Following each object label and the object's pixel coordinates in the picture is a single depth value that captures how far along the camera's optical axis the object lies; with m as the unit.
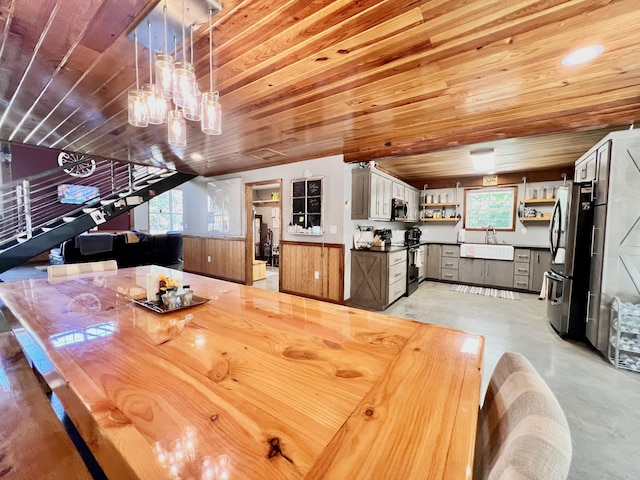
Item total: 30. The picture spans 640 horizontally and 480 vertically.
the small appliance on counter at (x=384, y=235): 4.56
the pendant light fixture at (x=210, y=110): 1.65
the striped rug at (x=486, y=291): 4.90
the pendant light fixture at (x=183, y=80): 1.42
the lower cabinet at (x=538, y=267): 4.99
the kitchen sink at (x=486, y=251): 5.32
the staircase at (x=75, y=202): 4.22
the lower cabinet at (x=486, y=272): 5.34
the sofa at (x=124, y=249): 5.50
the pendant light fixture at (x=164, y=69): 1.38
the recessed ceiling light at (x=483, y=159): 3.90
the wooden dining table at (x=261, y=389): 0.52
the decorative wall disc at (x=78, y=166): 7.20
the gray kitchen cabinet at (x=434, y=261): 6.07
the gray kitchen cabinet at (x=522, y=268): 5.14
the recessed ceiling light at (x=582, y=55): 1.72
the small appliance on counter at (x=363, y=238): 4.38
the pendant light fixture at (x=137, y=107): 1.63
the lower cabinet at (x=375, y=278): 4.02
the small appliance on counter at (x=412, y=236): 5.44
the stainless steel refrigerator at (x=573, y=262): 2.89
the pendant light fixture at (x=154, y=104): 1.60
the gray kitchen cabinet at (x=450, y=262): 5.86
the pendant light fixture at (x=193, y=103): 1.53
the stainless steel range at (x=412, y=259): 4.91
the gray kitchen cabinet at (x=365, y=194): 4.17
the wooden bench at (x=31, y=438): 0.84
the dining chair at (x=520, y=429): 0.45
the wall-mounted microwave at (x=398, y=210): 5.00
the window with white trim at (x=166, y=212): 9.48
